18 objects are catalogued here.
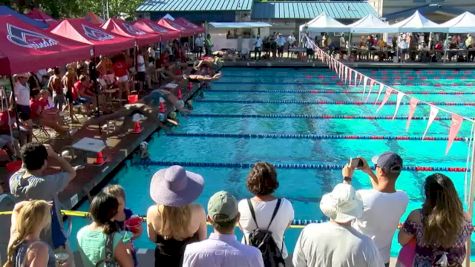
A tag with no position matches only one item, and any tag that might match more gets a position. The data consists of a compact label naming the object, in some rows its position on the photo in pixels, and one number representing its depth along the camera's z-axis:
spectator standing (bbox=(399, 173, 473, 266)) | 2.83
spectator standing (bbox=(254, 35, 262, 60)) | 25.09
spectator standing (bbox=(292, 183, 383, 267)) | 2.70
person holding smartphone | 3.27
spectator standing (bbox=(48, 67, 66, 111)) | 10.69
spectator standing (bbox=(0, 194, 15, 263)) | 4.82
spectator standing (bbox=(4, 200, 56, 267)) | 2.89
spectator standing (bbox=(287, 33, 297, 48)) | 27.26
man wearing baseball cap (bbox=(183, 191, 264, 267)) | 2.55
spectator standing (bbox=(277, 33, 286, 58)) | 26.00
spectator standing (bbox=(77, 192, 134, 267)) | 2.94
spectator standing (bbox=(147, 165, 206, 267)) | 2.93
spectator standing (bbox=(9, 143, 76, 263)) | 3.53
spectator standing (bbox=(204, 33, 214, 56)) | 26.66
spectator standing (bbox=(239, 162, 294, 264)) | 3.15
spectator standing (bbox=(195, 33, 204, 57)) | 27.05
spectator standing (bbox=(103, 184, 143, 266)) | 3.06
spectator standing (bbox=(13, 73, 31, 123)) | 8.27
